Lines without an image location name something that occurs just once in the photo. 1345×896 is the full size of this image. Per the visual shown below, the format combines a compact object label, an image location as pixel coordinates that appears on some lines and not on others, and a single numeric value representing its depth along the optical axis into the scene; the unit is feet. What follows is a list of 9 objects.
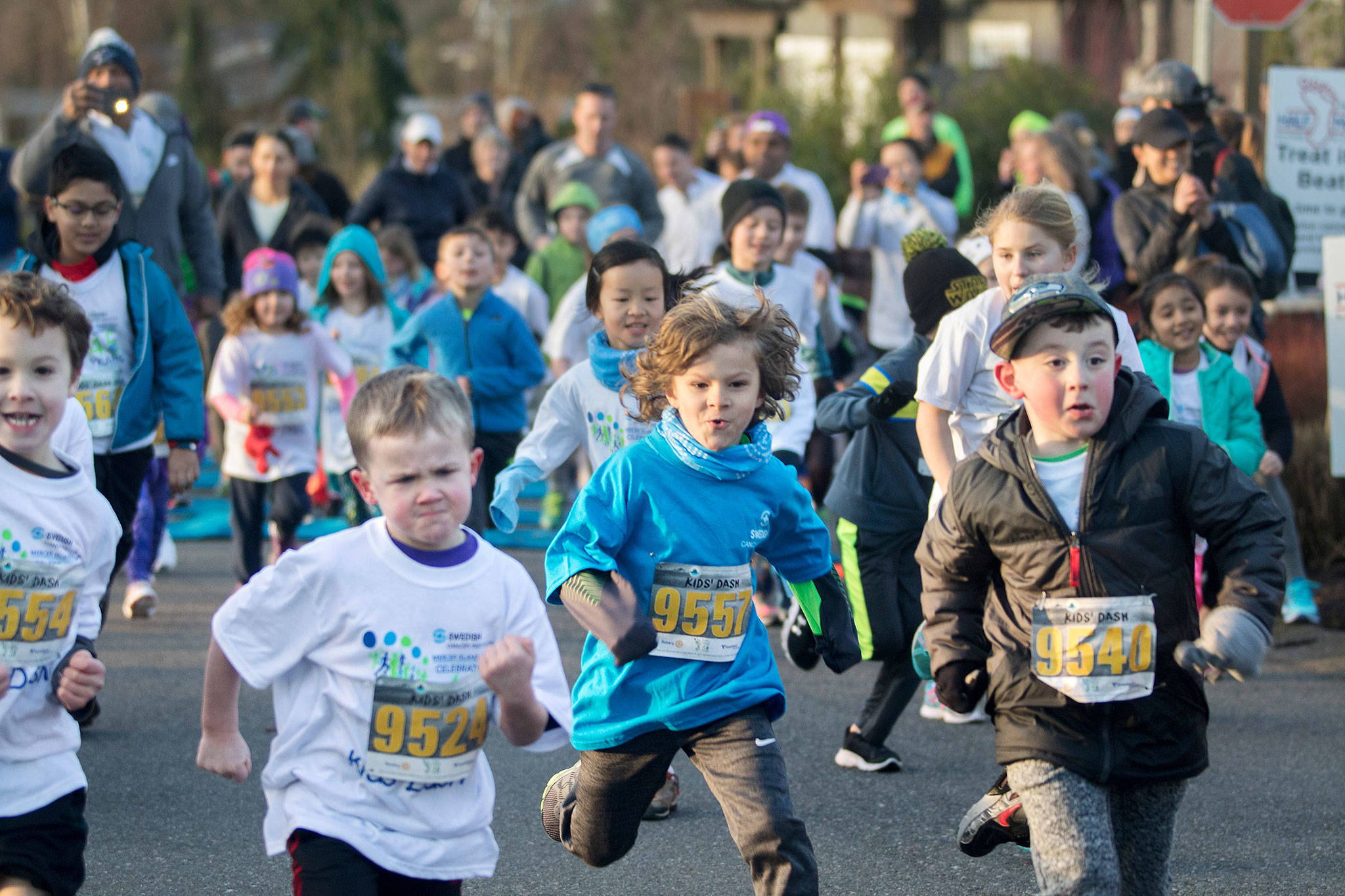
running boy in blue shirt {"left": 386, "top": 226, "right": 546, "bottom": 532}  47.26
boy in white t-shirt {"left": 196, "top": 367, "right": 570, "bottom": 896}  19.07
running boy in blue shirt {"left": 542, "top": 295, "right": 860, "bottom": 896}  23.07
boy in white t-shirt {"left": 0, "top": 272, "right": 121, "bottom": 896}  20.47
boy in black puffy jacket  20.98
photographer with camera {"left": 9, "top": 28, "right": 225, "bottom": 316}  45.96
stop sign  60.64
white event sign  59.41
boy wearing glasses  35.40
